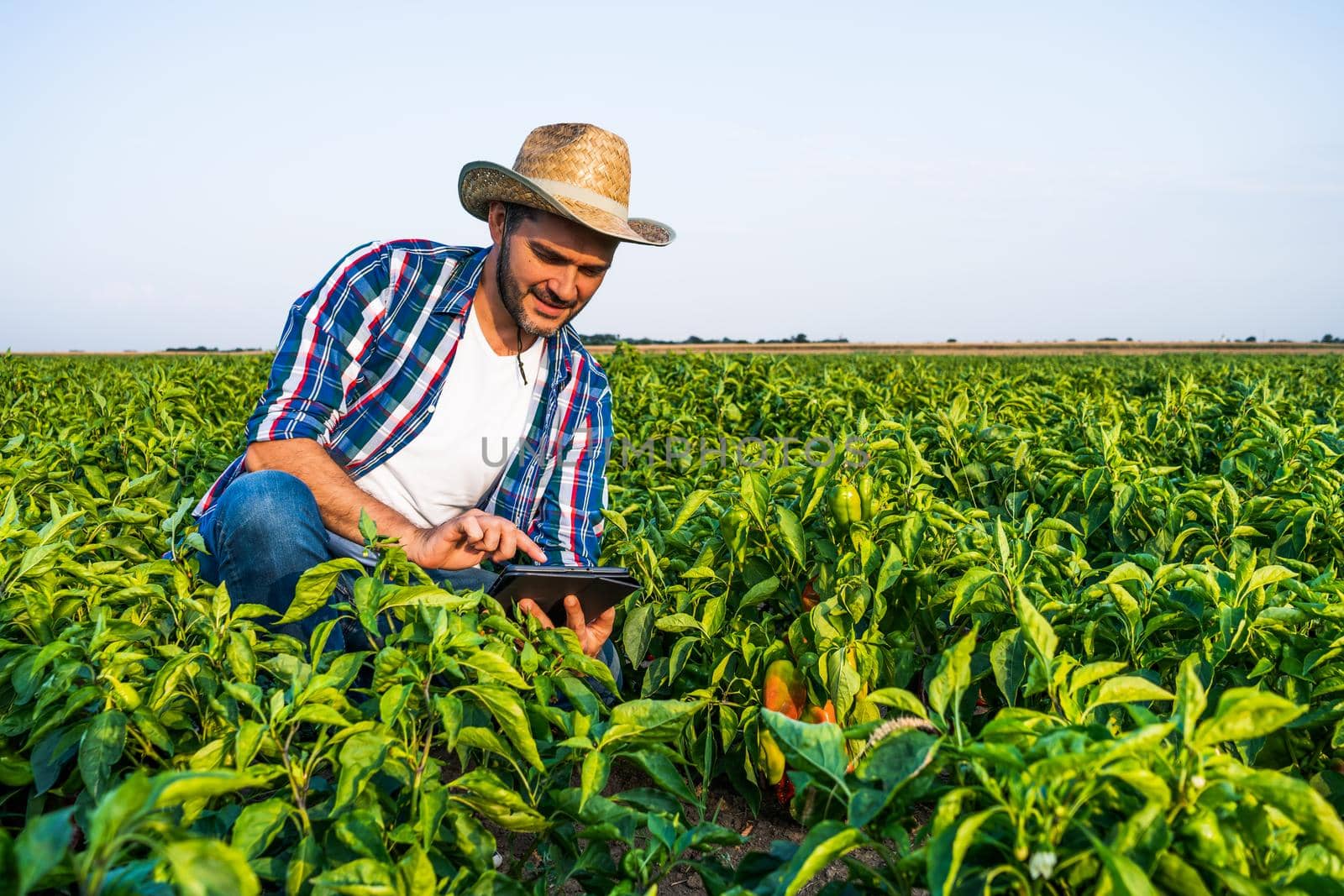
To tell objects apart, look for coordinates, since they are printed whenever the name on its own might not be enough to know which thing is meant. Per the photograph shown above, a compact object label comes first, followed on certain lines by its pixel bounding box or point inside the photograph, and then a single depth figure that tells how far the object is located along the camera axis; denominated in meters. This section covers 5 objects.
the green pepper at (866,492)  2.15
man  2.49
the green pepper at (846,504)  2.14
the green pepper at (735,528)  2.20
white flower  0.91
